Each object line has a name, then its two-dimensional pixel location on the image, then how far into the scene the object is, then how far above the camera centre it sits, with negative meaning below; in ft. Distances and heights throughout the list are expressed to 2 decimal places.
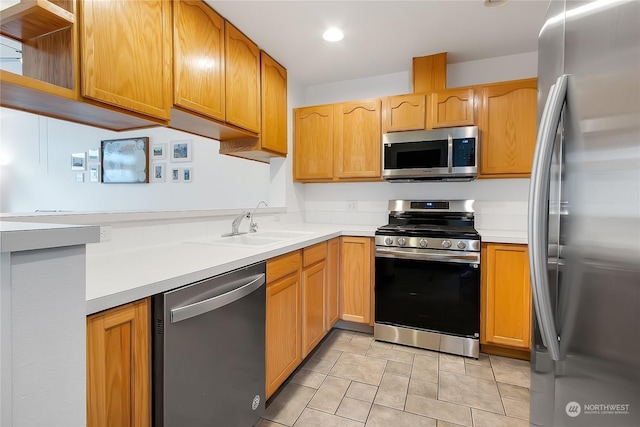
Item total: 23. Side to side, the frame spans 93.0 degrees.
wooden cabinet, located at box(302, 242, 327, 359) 6.75 -2.09
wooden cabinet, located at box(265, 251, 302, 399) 5.39 -2.18
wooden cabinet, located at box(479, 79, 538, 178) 7.88 +2.11
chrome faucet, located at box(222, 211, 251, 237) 7.23 -0.43
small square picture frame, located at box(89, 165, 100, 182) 12.75 +1.41
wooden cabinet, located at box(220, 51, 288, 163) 8.20 +2.44
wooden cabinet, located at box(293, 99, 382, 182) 9.41 +2.11
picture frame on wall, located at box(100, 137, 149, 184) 11.84 +1.85
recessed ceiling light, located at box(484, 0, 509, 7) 6.27 +4.28
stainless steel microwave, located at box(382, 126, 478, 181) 8.07 +1.47
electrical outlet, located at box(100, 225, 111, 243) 2.82 -0.26
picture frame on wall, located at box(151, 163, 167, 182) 11.65 +1.34
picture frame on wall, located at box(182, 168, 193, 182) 11.30 +1.22
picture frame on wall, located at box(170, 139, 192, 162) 11.25 +2.10
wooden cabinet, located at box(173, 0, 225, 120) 5.62 +2.96
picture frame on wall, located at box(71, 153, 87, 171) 12.91 +1.93
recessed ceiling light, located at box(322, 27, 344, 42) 7.41 +4.31
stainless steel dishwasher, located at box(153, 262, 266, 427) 3.33 -1.87
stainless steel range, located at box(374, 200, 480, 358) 7.43 -2.05
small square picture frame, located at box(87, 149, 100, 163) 12.73 +2.13
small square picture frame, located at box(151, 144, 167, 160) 11.58 +2.12
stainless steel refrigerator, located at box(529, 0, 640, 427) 1.47 -0.06
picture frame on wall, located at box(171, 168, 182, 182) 11.44 +1.23
